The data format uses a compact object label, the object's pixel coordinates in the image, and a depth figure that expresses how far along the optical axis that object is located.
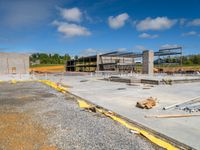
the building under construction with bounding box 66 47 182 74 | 26.99
